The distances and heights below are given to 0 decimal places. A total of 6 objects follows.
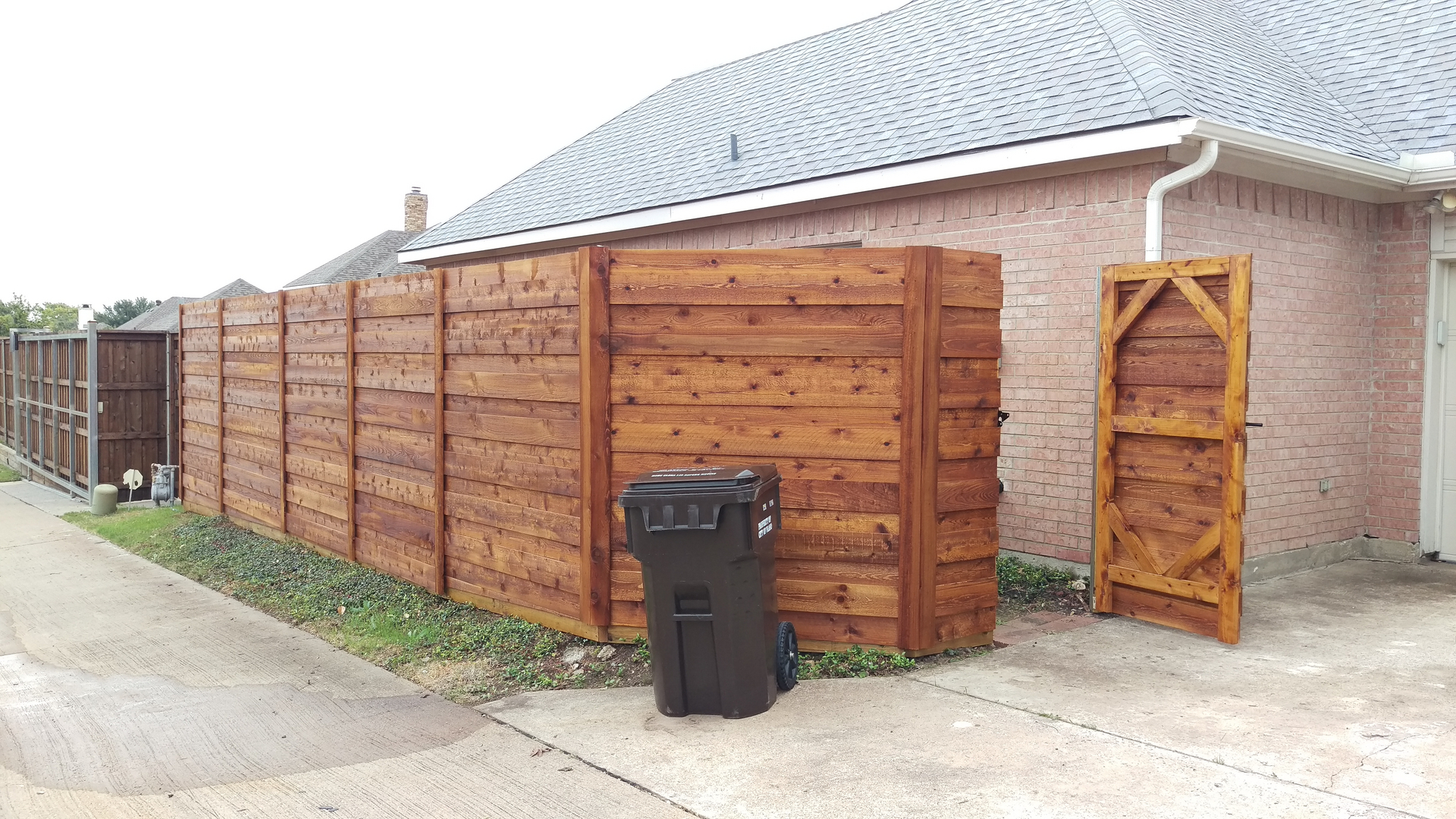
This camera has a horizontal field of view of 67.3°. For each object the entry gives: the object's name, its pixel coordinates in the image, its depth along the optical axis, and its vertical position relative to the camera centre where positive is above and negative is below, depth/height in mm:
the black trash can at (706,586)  5094 -1061
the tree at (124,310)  64312 +2916
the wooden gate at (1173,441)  6293 -474
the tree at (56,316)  61906 +2400
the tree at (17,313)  57000 +2410
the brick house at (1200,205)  7773 +1282
